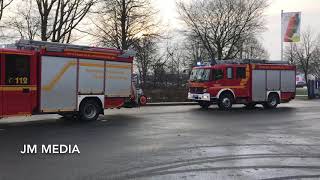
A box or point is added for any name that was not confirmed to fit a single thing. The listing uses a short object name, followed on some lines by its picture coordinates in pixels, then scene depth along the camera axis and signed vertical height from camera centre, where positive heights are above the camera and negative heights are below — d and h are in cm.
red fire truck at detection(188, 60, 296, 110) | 1779 +41
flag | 2900 +579
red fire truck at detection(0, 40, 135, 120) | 1045 +39
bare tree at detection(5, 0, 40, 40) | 2638 +529
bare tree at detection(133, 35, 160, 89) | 3139 +411
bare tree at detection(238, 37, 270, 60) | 3533 +510
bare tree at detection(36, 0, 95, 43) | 2625 +619
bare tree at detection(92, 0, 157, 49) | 2959 +639
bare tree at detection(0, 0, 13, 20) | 2546 +665
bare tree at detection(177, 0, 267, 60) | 3433 +731
